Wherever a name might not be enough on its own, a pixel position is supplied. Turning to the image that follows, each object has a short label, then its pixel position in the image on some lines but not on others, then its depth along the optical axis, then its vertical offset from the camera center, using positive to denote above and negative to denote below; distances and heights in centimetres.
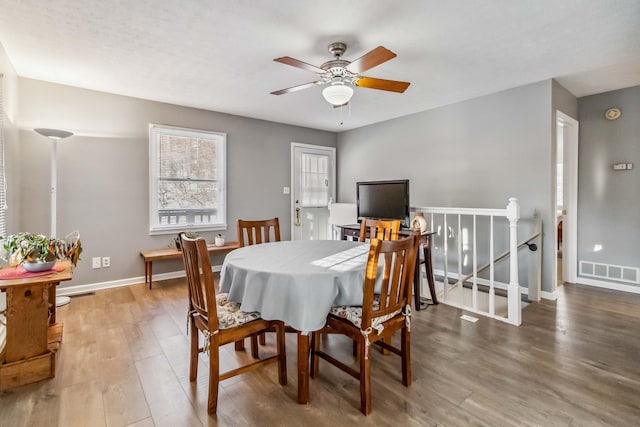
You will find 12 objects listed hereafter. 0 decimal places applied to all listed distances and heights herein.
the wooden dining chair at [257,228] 296 -18
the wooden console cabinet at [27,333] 190 -77
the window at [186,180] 422 +45
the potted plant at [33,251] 205 -27
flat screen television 365 +12
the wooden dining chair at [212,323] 165 -65
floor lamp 338 +26
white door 561 +40
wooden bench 388 -57
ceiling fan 225 +109
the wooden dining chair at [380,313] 166 -60
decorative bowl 210 -37
